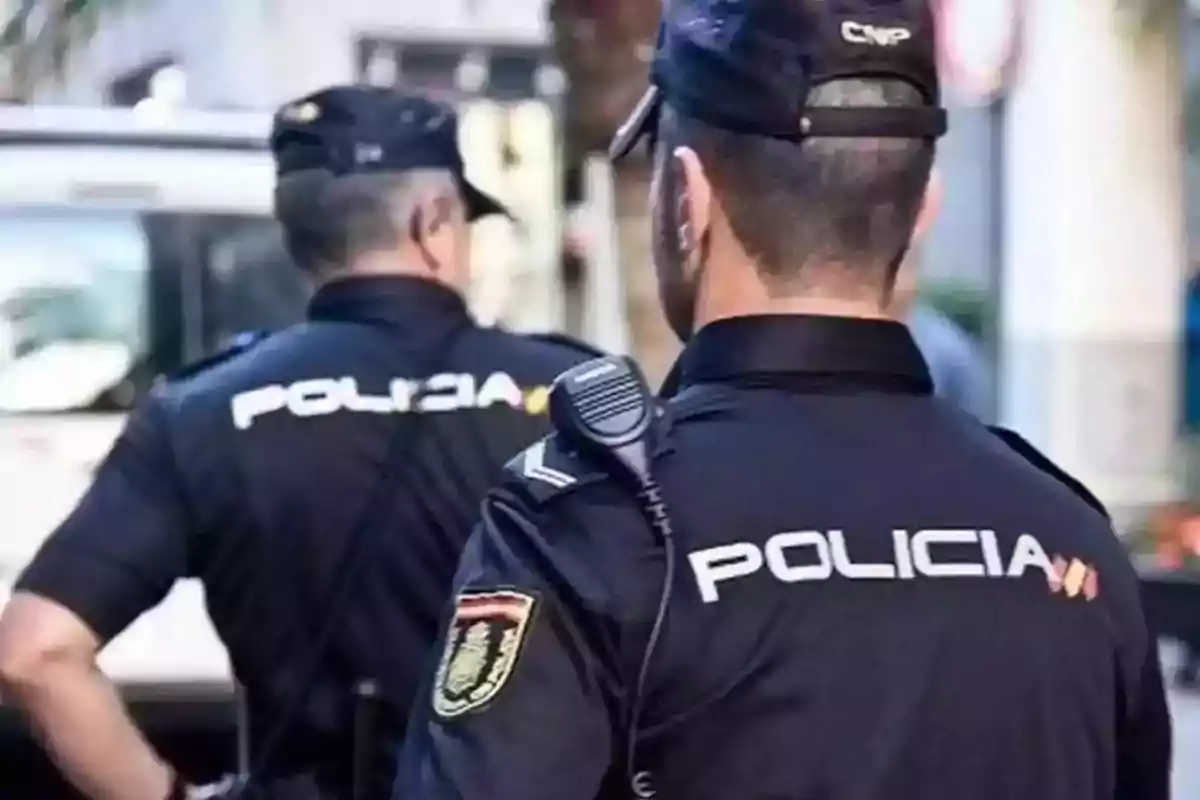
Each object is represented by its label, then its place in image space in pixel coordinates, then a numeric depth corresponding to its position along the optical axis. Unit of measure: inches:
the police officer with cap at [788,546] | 109.4
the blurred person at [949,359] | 277.7
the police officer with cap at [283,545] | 187.2
